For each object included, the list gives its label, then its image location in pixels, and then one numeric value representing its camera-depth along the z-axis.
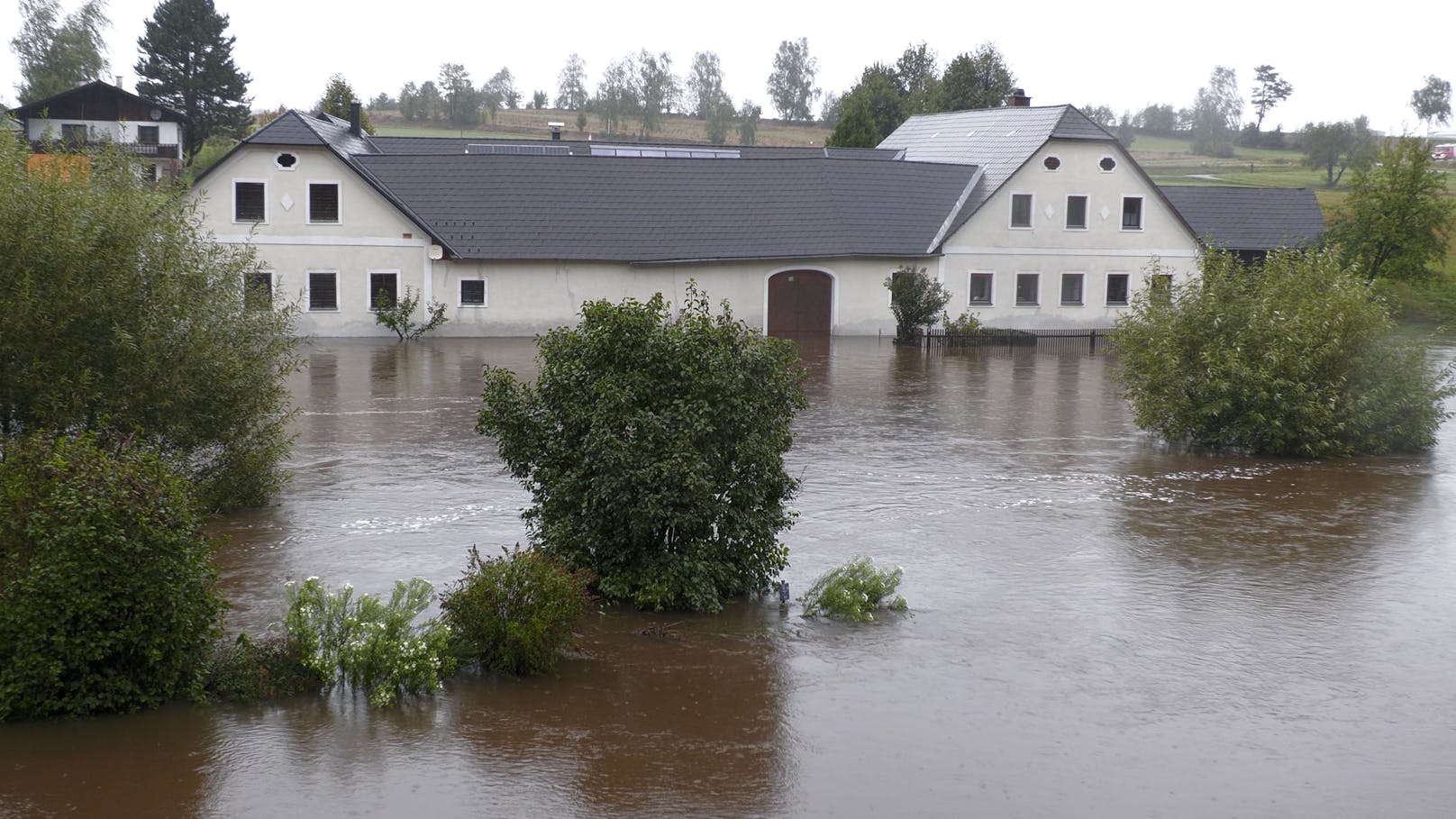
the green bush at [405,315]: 34.22
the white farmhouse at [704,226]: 34.34
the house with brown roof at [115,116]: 58.72
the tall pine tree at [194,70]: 67.31
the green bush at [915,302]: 36.31
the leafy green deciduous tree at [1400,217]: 43.12
